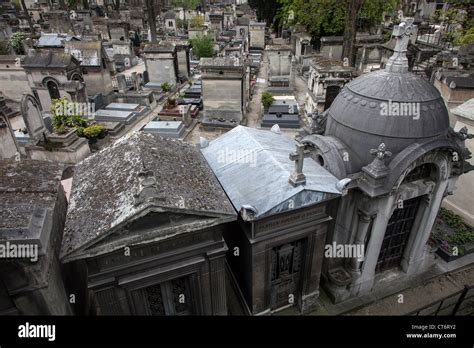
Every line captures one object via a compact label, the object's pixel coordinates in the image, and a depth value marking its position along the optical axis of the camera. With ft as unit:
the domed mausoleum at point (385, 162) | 34.88
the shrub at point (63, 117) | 79.92
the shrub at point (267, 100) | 103.60
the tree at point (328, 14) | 146.20
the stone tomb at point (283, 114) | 96.10
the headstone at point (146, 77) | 129.87
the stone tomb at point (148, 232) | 26.14
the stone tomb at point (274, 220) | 32.73
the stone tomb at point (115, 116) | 98.17
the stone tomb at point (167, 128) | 89.35
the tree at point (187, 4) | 296.30
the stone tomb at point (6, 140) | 60.18
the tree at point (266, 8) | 232.94
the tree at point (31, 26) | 177.39
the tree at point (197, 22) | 201.07
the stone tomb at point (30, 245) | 22.11
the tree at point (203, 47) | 154.92
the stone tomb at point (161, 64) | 125.49
